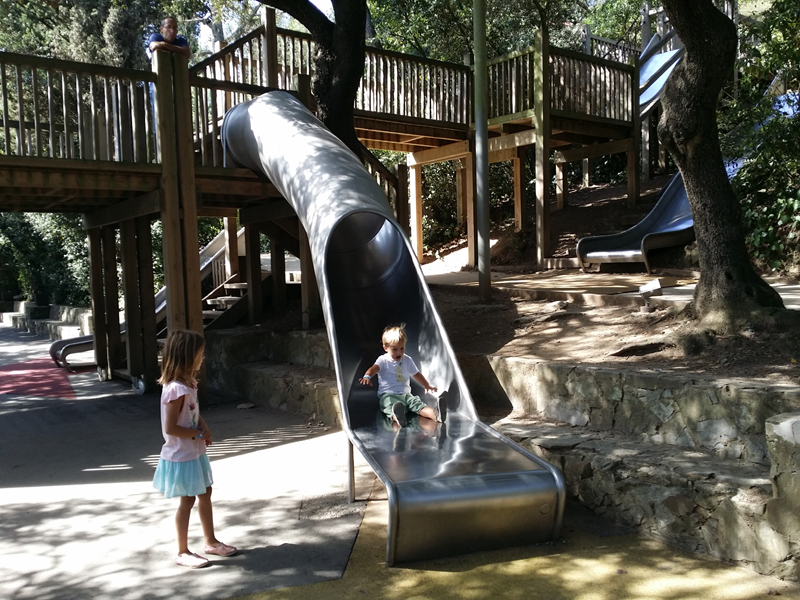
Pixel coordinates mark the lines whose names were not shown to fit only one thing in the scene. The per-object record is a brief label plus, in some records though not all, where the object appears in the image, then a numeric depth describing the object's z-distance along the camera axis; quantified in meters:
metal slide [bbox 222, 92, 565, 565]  4.06
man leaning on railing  8.34
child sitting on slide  5.71
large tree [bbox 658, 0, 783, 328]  5.89
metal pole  8.27
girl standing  3.93
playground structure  4.39
